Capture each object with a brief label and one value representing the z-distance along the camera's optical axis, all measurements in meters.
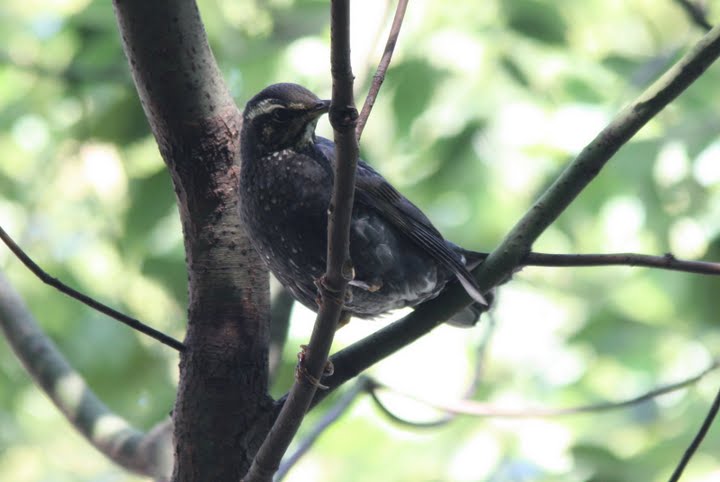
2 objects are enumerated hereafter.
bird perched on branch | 5.98
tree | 4.93
